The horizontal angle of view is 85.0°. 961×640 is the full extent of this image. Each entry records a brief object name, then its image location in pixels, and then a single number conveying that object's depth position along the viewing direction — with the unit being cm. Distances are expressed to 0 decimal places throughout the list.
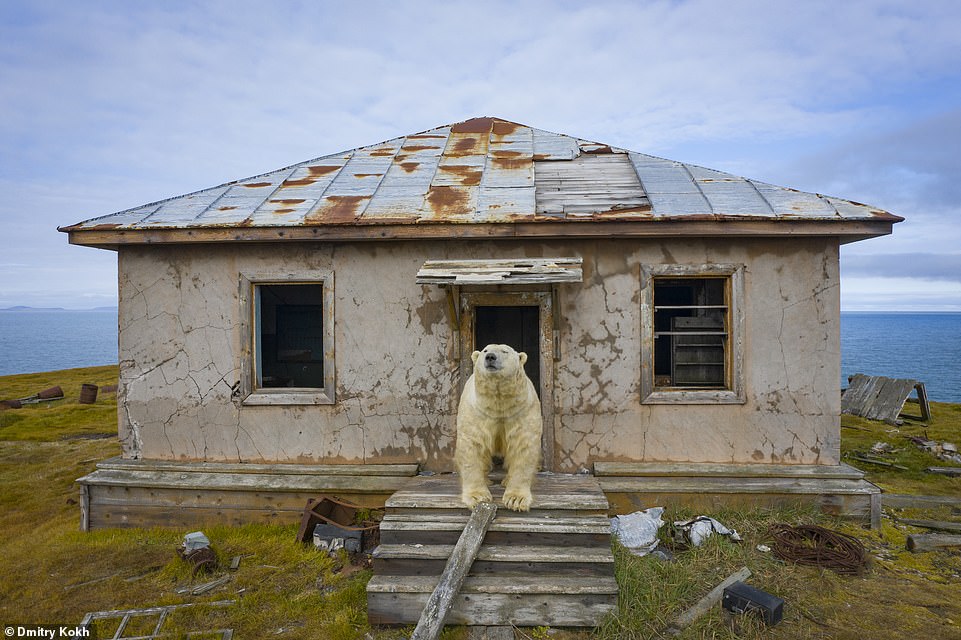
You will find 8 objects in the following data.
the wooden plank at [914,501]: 604
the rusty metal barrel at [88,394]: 1314
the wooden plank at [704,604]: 370
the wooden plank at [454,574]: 338
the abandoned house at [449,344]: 540
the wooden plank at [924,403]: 1045
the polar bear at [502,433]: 439
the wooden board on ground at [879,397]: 1049
